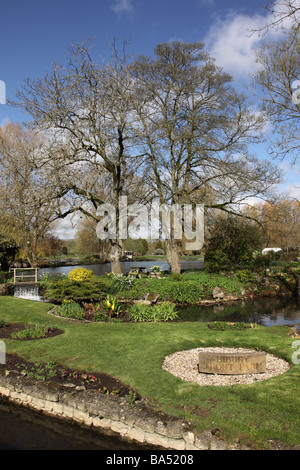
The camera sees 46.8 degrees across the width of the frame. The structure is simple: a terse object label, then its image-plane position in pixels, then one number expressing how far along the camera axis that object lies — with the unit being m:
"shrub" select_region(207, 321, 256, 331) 9.57
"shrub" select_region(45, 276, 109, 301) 13.38
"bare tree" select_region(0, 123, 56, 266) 24.12
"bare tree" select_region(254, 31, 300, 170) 12.18
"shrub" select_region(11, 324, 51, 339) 8.55
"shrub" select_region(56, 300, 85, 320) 11.25
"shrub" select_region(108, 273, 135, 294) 15.84
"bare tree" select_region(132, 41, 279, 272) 18.52
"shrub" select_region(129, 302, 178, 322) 11.16
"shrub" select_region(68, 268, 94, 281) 16.89
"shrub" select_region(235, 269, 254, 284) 19.16
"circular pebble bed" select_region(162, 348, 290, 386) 5.89
